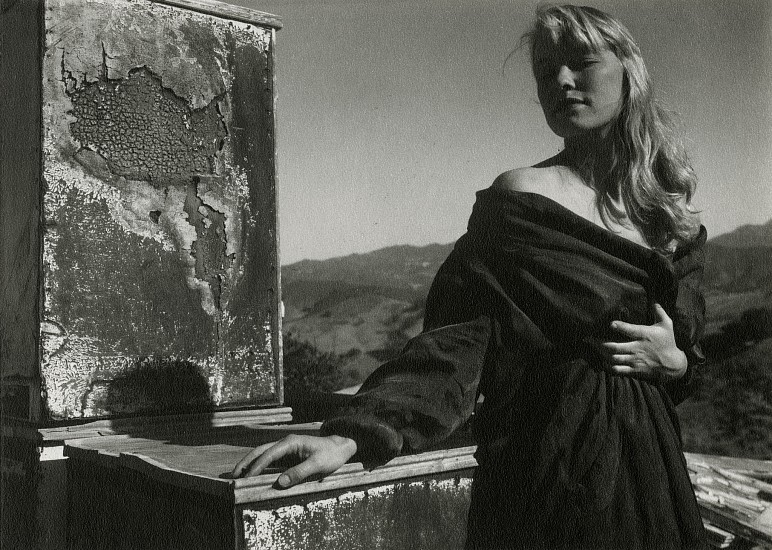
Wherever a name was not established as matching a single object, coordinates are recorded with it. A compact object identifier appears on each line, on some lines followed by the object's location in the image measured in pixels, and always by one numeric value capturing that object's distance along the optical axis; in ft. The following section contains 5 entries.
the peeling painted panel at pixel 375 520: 6.04
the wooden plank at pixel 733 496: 14.33
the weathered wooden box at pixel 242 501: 5.96
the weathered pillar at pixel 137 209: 8.96
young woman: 3.36
